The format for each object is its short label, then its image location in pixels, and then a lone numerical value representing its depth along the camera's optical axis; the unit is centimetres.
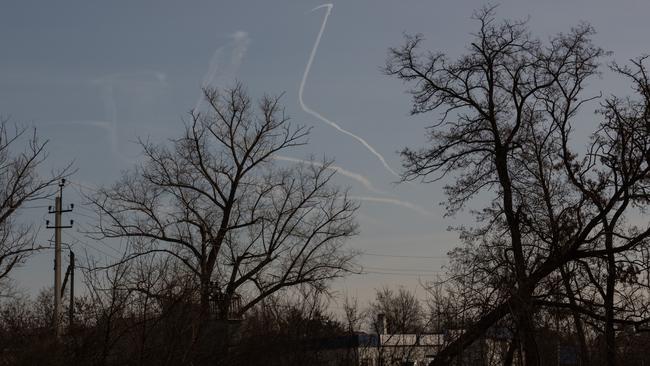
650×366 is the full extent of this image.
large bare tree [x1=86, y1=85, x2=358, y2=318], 3525
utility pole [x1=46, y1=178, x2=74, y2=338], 3638
